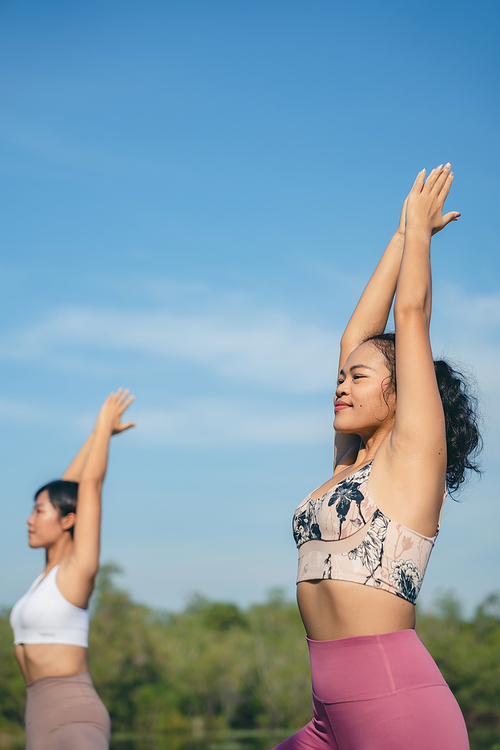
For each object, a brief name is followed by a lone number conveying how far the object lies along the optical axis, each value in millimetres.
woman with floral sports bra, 2211
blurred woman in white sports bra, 3754
